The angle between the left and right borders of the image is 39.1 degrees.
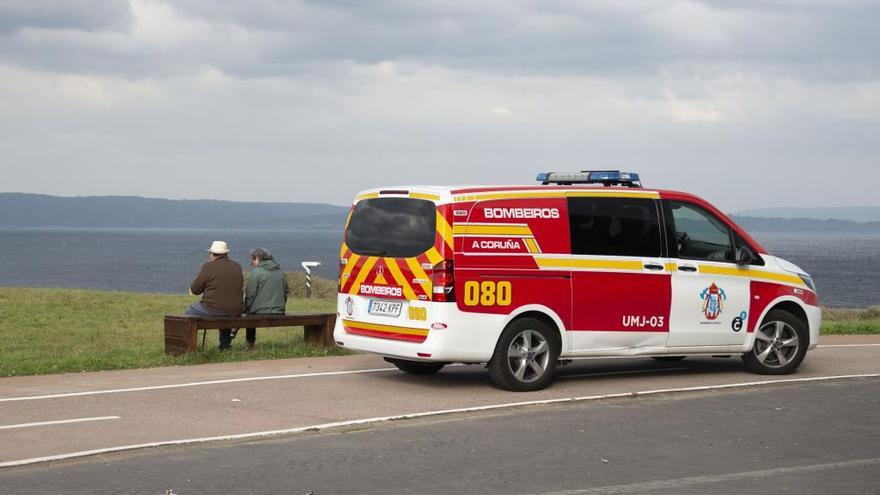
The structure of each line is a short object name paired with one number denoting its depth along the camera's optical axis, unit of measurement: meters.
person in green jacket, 15.82
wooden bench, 14.72
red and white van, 11.98
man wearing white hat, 15.26
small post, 33.93
